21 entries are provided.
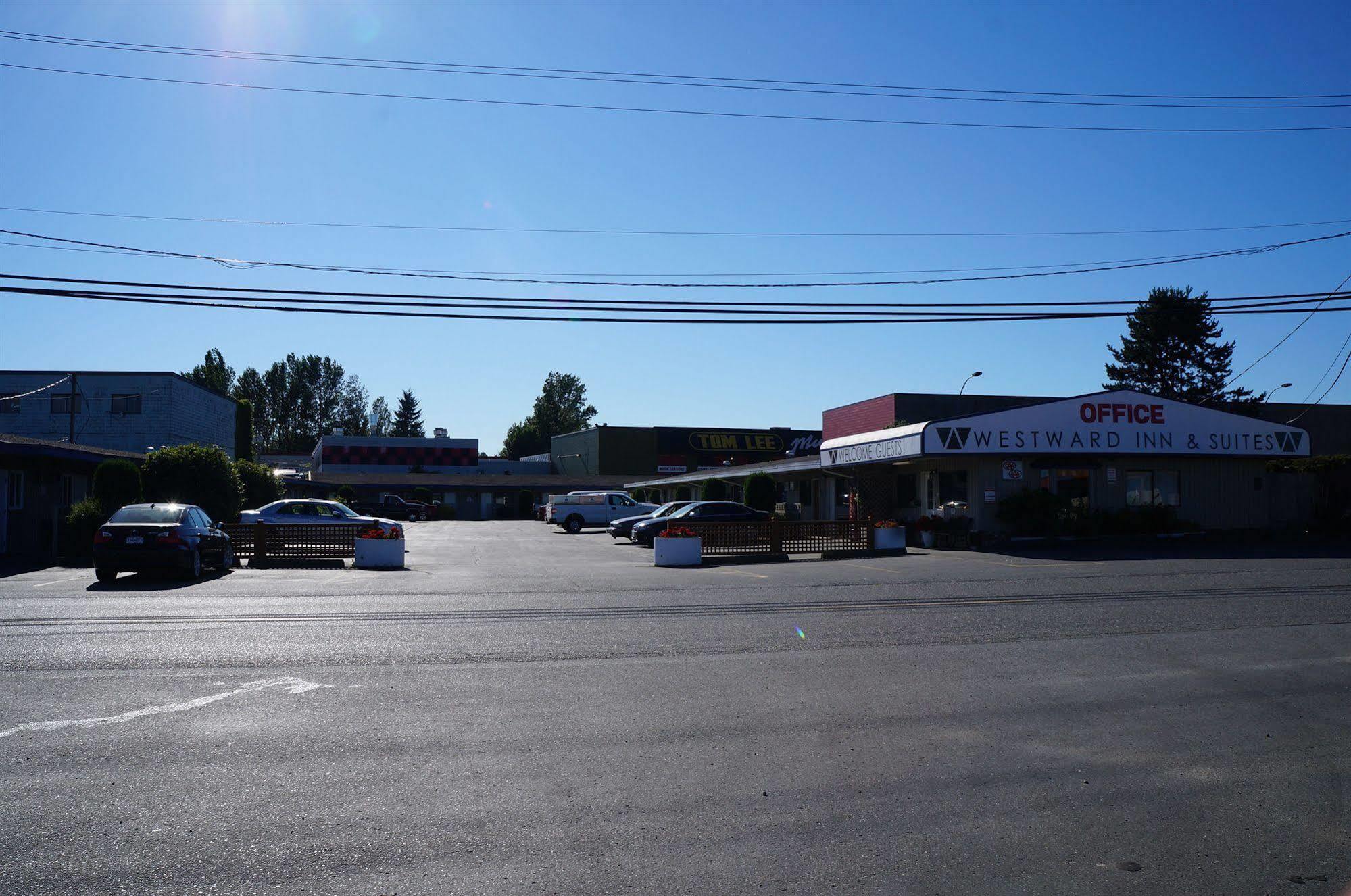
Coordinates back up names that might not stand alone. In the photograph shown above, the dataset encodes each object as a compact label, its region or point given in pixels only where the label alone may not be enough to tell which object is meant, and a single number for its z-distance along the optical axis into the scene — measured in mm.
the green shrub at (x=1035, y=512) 29938
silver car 29453
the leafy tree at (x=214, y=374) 100562
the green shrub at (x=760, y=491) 42428
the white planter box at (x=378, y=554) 24234
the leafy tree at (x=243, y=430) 52000
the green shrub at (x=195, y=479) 28562
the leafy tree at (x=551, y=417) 125312
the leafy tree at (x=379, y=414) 121812
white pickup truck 48938
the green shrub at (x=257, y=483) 39344
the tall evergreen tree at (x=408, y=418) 135750
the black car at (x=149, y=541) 18547
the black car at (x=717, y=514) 32750
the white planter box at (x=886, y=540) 28484
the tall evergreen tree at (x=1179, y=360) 72750
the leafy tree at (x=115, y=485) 25547
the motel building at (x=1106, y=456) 30328
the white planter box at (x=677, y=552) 25031
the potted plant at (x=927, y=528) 31500
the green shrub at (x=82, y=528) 24172
